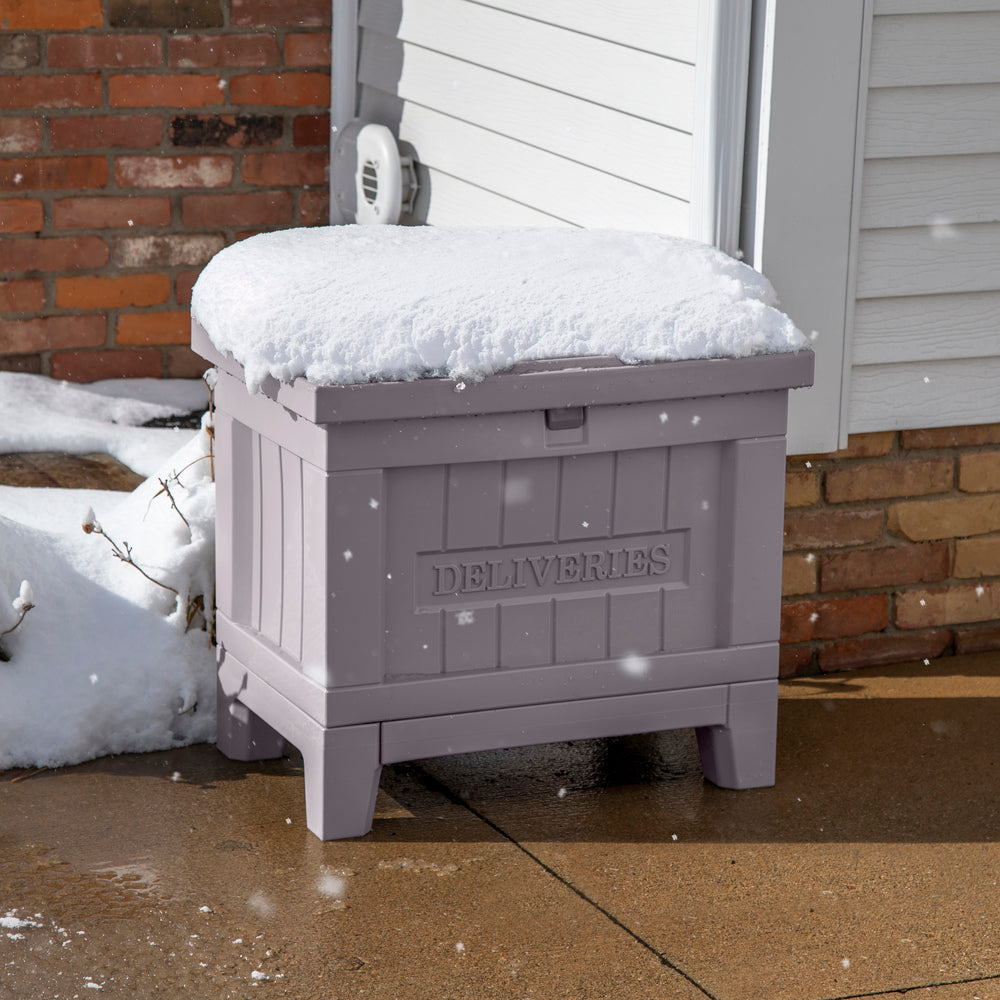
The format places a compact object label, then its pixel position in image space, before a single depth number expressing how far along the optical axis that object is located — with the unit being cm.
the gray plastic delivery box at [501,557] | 300
